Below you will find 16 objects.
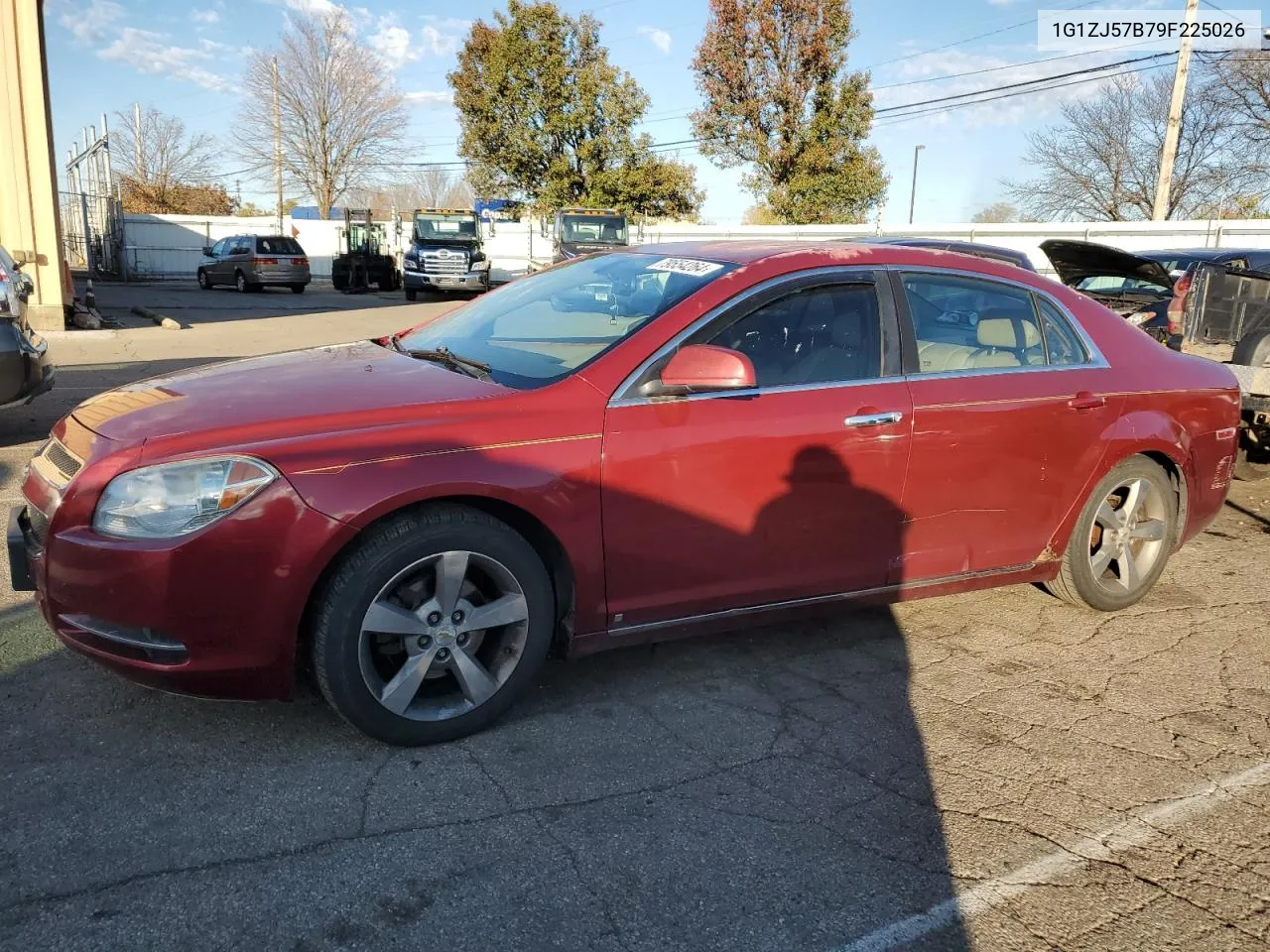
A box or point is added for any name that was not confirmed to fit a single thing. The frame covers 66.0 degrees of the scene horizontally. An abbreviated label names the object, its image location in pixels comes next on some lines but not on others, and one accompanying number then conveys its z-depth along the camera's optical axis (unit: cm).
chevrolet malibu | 286
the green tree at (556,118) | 3338
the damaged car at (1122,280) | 982
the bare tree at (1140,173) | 3472
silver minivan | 2995
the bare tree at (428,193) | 8075
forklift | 3272
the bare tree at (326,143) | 4844
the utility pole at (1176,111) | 2222
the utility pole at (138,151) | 5728
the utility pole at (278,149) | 4897
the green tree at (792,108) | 3048
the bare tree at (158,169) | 5697
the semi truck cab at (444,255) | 2702
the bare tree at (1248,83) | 3195
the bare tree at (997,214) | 4903
